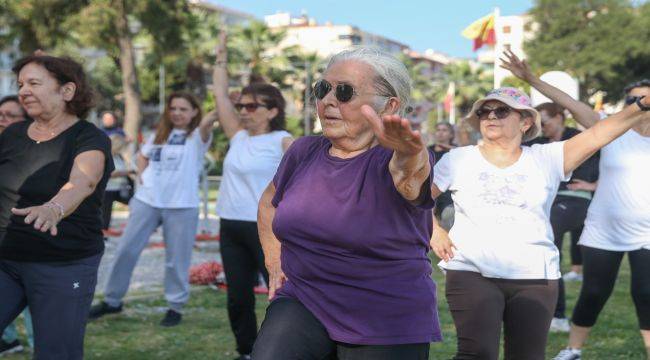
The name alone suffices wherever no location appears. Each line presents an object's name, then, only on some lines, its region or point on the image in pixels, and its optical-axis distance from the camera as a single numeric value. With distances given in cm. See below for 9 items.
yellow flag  1767
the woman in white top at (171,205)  714
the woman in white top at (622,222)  536
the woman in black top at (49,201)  379
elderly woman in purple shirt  273
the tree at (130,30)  2823
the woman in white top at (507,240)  410
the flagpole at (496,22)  1340
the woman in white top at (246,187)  568
